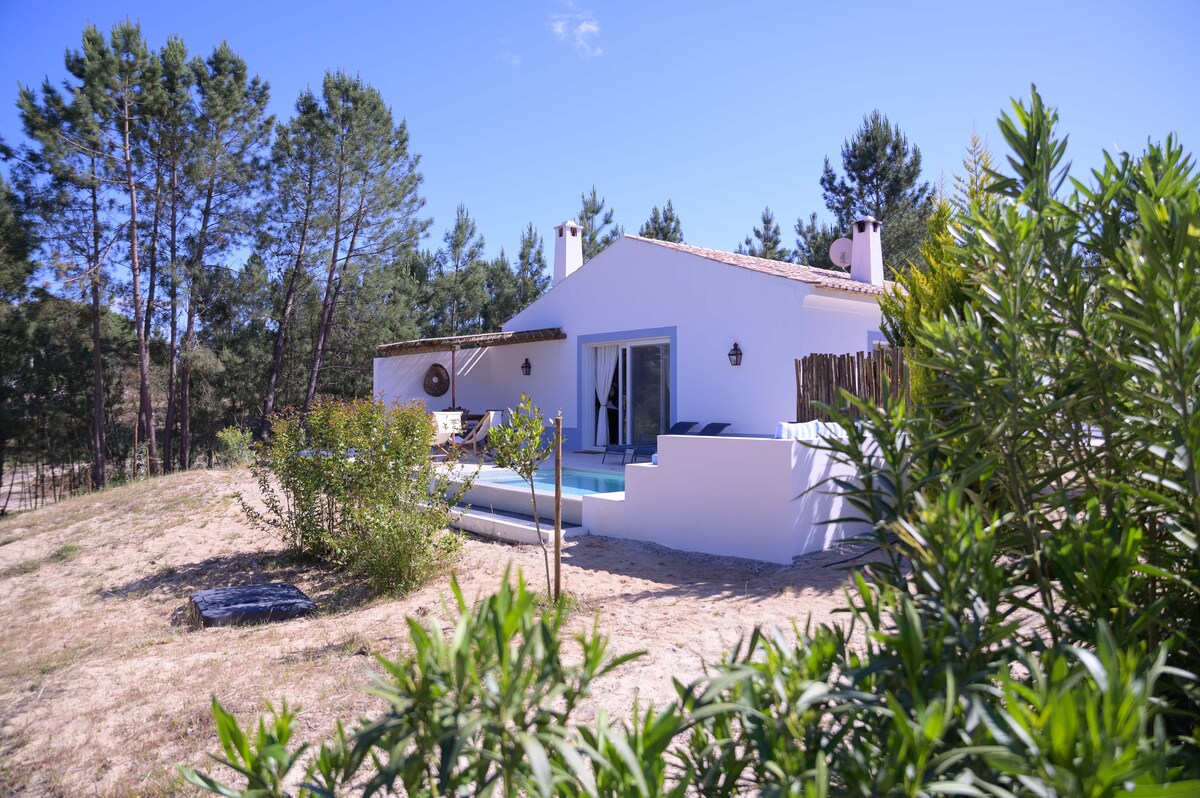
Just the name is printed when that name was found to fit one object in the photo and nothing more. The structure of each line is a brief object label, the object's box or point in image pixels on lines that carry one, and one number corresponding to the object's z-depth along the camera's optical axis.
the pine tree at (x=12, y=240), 20.77
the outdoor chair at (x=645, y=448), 12.28
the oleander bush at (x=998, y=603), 1.12
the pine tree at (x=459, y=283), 29.88
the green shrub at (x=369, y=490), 6.94
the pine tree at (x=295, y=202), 22.61
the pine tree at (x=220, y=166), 21.78
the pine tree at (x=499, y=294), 30.41
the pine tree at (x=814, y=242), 26.81
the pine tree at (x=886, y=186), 24.64
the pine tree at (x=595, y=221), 30.70
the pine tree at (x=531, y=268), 31.02
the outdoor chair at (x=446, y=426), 14.73
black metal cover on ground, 6.52
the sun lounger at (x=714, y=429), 12.44
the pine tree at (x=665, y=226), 30.34
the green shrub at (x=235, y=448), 16.95
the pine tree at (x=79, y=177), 19.52
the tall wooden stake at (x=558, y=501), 5.72
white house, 12.02
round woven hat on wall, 18.14
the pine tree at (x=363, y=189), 22.83
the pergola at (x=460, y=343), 15.56
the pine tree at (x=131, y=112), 19.94
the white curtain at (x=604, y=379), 14.95
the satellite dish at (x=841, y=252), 14.98
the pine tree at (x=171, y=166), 20.94
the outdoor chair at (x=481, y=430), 14.81
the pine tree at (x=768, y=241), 30.95
